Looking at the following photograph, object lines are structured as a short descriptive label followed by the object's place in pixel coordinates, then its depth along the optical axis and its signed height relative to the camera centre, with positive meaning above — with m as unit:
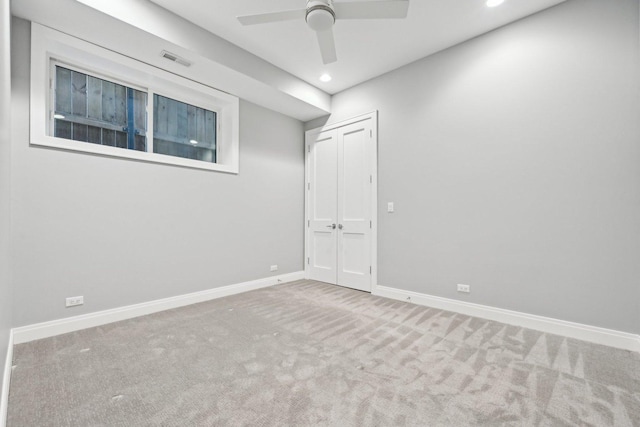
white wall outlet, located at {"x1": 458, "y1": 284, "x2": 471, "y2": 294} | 3.02 -0.83
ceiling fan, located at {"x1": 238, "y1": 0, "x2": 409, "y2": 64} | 1.89 +1.50
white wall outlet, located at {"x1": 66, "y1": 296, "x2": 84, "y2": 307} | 2.52 -0.82
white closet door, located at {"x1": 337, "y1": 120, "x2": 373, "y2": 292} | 3.93 +0.16
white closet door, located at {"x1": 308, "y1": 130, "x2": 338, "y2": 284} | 4.36 +0.13
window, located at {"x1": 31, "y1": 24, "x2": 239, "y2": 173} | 2.51 +1.21
